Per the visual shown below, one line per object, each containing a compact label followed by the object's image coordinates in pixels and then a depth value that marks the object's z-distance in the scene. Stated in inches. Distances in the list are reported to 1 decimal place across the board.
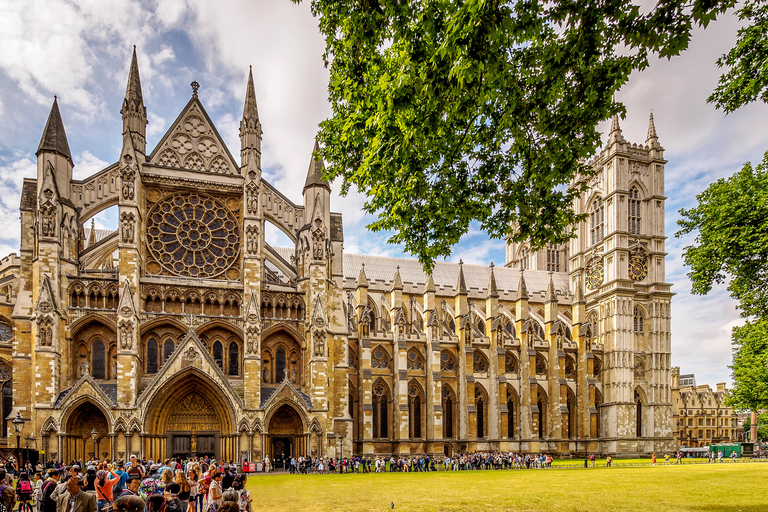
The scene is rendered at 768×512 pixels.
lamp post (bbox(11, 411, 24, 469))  916.0
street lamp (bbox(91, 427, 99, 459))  1110.3
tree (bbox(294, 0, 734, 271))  343.3
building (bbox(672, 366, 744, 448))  3518.7
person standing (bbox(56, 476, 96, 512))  311.6
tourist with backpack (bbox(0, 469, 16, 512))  362.3
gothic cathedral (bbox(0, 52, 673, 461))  1117.1
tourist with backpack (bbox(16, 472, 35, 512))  504.4
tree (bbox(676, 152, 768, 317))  688.4
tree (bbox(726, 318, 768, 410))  940.6
